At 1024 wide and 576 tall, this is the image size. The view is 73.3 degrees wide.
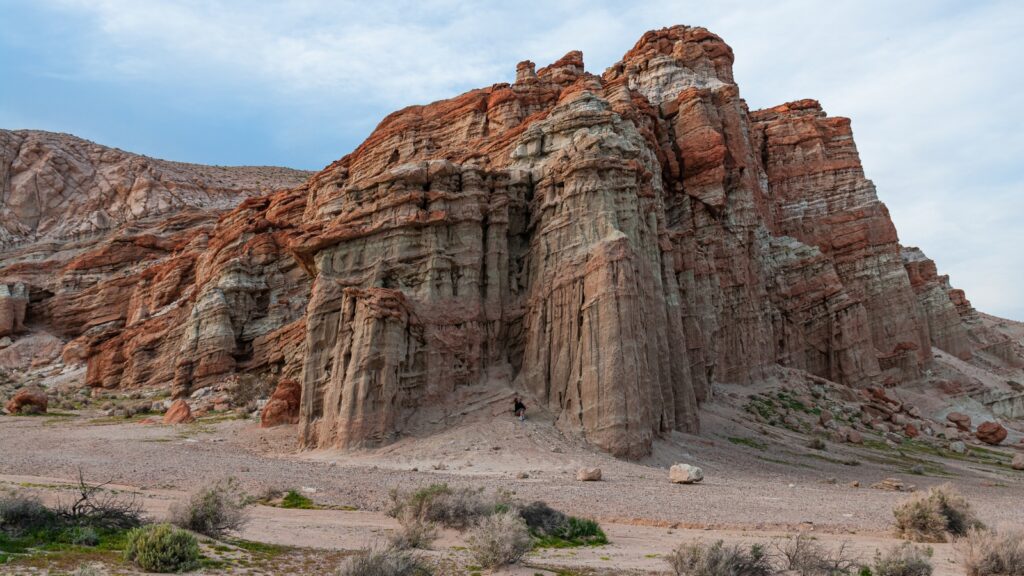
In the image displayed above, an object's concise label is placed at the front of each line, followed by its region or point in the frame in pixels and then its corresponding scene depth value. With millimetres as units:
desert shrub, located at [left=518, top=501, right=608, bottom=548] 13938
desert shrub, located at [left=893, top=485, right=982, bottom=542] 14625
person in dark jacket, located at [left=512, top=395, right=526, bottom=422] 27842
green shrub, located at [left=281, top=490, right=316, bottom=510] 16675
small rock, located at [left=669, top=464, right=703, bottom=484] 22500
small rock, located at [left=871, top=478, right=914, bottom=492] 24294
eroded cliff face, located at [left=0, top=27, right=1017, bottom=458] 28844
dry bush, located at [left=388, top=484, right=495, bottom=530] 14562
